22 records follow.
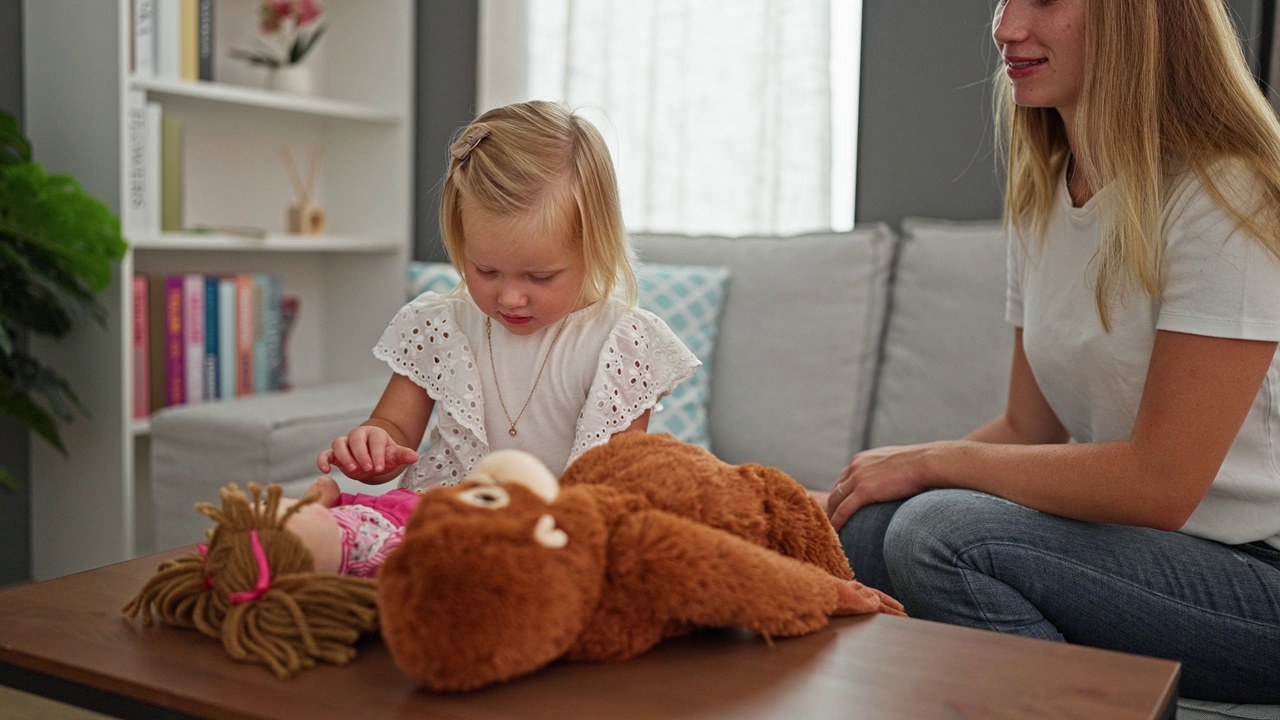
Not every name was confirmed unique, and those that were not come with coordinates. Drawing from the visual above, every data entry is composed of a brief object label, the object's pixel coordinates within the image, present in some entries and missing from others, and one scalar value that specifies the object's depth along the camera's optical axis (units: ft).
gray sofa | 6.91
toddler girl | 4.06
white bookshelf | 7.95
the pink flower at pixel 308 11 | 9.51
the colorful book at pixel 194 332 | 8.65
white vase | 9.65
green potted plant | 6.75
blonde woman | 3.68
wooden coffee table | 2.42
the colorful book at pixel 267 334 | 9.30
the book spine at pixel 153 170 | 8.08
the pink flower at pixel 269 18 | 9.32
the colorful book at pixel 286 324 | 9.77
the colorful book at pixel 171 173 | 8.34
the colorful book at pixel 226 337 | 8.94
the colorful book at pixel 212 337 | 8.85
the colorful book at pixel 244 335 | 9.09
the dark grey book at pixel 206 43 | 8.61
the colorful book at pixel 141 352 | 8.30
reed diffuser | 9.96
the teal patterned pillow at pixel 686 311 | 7.26
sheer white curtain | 8.73
